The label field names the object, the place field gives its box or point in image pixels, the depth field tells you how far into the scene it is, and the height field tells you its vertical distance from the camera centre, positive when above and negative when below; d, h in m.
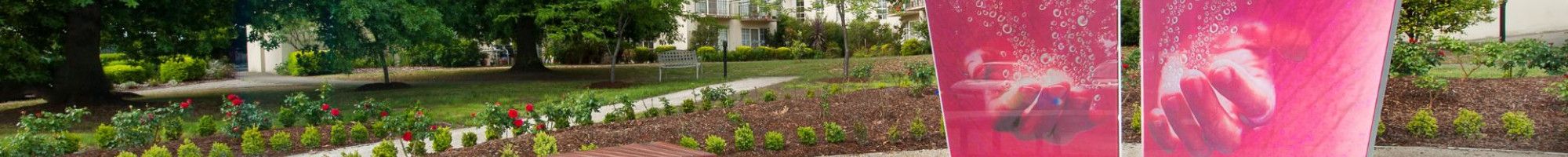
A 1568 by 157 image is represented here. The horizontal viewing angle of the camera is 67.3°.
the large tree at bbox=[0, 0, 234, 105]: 9.20 +0.22
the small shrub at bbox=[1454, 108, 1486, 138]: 5.73 -0.45
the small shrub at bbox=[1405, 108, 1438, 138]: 5.80 -0.45
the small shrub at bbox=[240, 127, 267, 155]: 5.52 -0.40
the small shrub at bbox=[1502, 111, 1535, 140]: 5.71 -0.46
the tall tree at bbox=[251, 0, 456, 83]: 9.04 +0.27
